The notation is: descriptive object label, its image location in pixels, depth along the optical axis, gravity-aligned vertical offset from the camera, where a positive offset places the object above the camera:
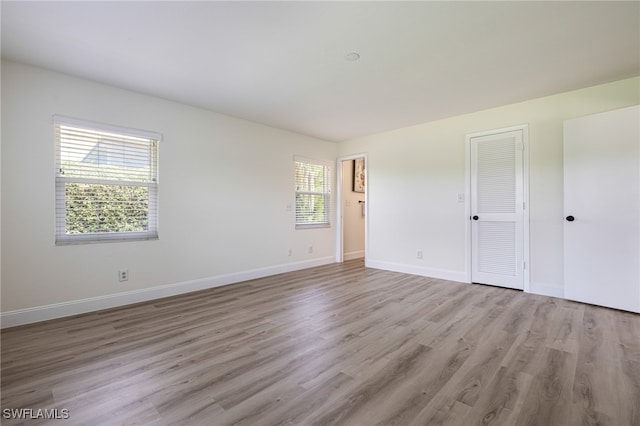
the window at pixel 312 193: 5.30 +0.40
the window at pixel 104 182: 2.96 +0.34
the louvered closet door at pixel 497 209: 3.79 +0.07
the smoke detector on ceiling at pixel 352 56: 2.55 +1.42
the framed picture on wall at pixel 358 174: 6.53 +0.91
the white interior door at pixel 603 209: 2.94 +0.07
